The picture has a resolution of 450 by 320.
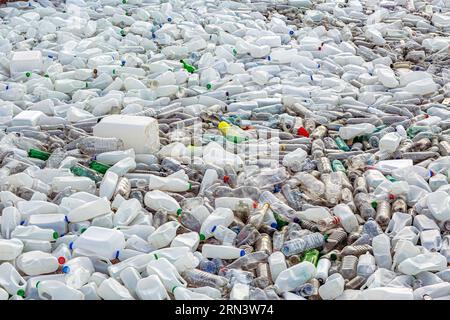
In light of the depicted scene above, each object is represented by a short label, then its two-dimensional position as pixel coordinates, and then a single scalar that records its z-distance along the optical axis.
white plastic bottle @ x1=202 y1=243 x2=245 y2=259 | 4.25
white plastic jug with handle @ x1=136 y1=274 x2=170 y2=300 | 3.83
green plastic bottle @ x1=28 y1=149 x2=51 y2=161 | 5.36
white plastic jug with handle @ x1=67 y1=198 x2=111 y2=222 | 4.52
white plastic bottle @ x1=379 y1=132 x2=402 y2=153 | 5.42
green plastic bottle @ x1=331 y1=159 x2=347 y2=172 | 5.19
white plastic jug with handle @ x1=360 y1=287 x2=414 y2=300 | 3.77
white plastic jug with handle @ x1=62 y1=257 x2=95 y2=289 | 3.94
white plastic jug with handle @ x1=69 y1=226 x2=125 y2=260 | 4.21
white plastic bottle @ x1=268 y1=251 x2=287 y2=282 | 4.10
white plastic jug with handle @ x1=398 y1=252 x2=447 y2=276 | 4.02
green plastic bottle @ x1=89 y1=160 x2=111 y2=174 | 5.11
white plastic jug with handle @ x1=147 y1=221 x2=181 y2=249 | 4.34
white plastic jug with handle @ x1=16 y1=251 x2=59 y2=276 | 4.08
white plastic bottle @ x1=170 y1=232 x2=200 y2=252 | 4.30
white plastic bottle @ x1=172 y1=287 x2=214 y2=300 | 3.82
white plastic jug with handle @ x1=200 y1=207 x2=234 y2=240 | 4.44
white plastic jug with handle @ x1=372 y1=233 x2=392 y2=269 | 4.15
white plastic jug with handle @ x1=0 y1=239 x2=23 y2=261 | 4.16
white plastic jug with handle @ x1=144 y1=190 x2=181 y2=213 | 4.67
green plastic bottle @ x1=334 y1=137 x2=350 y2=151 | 5.55
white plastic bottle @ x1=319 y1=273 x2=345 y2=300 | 3.92
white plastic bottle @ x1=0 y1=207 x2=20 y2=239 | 4.44
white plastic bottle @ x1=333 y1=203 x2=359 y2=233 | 4.54
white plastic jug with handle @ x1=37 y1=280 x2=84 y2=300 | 3.81
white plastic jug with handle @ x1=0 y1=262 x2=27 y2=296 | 3.92
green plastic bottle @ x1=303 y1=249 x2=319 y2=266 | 4.19
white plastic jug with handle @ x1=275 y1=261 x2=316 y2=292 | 3.99
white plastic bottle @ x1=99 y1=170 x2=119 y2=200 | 4.82
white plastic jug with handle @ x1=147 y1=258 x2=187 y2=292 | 3.95
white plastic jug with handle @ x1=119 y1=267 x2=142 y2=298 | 3.93
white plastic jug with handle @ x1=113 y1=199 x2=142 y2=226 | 4.54
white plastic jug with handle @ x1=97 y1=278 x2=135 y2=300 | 3.82
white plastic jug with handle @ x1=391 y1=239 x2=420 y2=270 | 4.13
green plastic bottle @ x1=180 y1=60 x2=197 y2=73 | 6.90
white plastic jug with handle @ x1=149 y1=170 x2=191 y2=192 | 4.91
